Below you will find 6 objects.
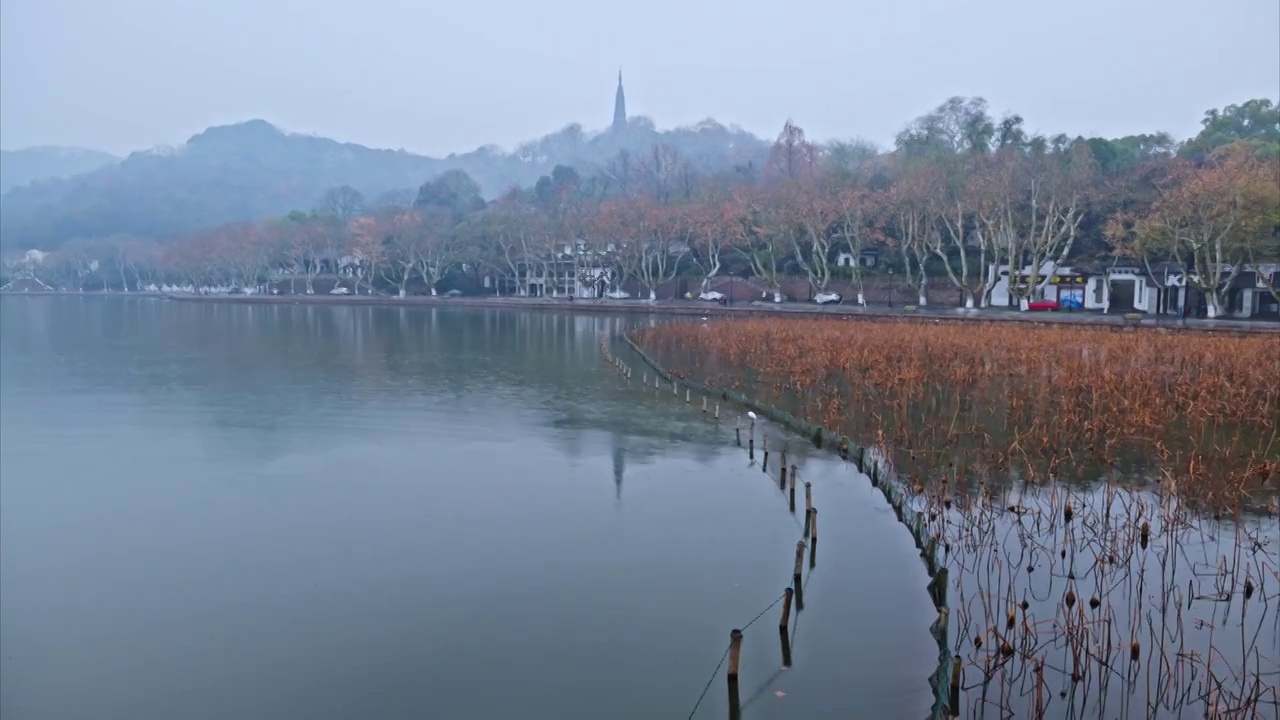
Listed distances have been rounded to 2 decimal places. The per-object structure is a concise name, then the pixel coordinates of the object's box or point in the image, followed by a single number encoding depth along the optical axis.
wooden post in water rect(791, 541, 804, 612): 8.36
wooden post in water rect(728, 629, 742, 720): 6.62
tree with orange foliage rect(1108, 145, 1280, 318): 32.25
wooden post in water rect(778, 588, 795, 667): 7.52
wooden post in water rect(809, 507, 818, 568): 9.88
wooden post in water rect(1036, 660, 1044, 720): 6.26
